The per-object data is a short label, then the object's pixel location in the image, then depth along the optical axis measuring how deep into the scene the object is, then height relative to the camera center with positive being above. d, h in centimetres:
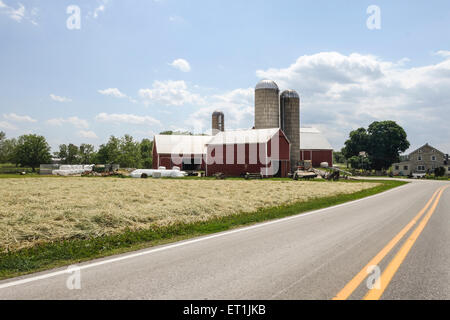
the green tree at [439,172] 6500 -182
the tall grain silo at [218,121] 7575 +1026
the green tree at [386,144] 7981 +495
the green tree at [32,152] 7981 +322
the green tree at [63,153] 10556 +388
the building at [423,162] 7962 +33
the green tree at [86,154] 9331 +335
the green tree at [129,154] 8188 +270
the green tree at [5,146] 11639 +742
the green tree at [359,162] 7906 +37
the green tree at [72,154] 10262 +353
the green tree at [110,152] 8200 +331
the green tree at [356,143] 8288 +554
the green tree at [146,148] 10246 +539
